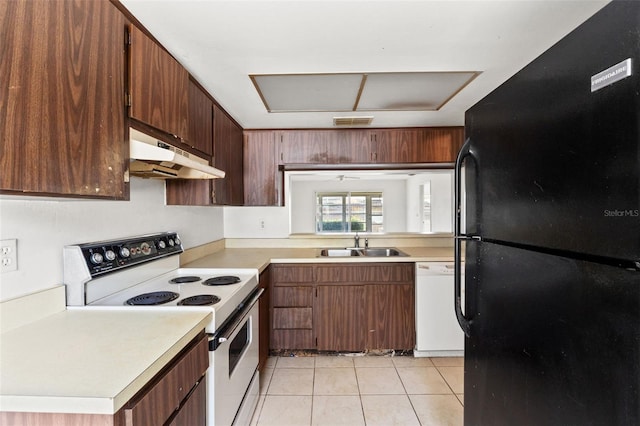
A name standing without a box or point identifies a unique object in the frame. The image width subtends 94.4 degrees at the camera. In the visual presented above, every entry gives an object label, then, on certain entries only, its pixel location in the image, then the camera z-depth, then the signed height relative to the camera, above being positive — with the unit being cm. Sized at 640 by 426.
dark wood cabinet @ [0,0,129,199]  73 +33
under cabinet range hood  117 +24
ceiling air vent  249 +78
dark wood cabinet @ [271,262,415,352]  259 -83
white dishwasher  256 -86
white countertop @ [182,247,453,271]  225 -39
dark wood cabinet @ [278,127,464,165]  279 +62
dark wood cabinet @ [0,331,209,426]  69 -51
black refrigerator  62 -6
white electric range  124 -41
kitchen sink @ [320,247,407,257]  307 -42
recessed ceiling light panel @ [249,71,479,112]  175 +79
